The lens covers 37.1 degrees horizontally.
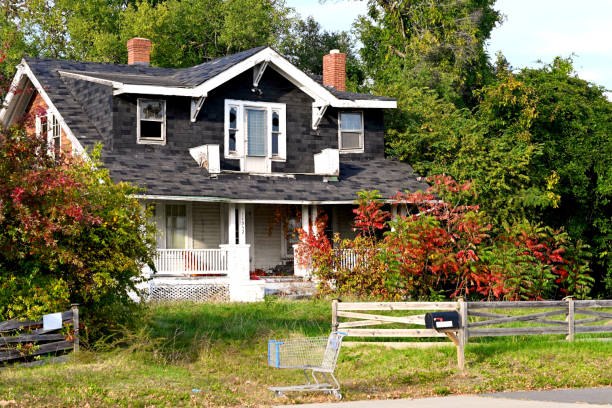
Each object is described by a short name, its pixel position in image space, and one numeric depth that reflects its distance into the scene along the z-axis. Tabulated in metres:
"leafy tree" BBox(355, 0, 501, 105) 42.12
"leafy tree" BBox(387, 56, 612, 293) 30.88
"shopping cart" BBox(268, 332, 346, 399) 13.26
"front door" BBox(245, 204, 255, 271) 30.59
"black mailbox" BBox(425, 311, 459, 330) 15.90
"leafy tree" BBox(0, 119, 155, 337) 15.17
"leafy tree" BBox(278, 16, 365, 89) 52.22
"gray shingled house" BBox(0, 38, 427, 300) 27.08
